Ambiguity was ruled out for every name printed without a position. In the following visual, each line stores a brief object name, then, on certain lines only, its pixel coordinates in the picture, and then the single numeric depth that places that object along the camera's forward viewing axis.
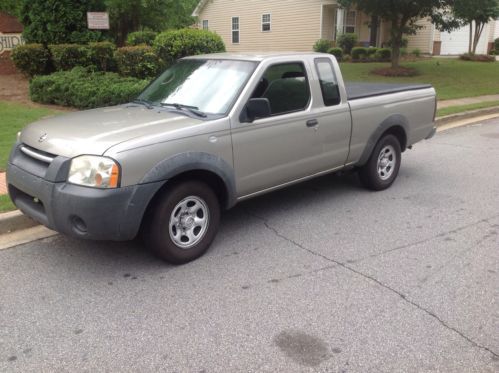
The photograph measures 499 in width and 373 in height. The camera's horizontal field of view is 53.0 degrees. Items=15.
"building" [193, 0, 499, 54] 28.19
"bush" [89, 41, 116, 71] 12.76
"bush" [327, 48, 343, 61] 25.48
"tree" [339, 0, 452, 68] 17.28
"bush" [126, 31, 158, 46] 12.71
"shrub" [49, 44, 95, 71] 12.66
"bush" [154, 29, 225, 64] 11.51
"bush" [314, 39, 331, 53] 26.53
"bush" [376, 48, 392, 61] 25.75
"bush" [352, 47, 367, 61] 25.78
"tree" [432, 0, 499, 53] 16.69
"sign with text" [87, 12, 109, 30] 12.97
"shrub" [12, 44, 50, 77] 12.96
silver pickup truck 3.81
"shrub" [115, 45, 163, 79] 11.86
